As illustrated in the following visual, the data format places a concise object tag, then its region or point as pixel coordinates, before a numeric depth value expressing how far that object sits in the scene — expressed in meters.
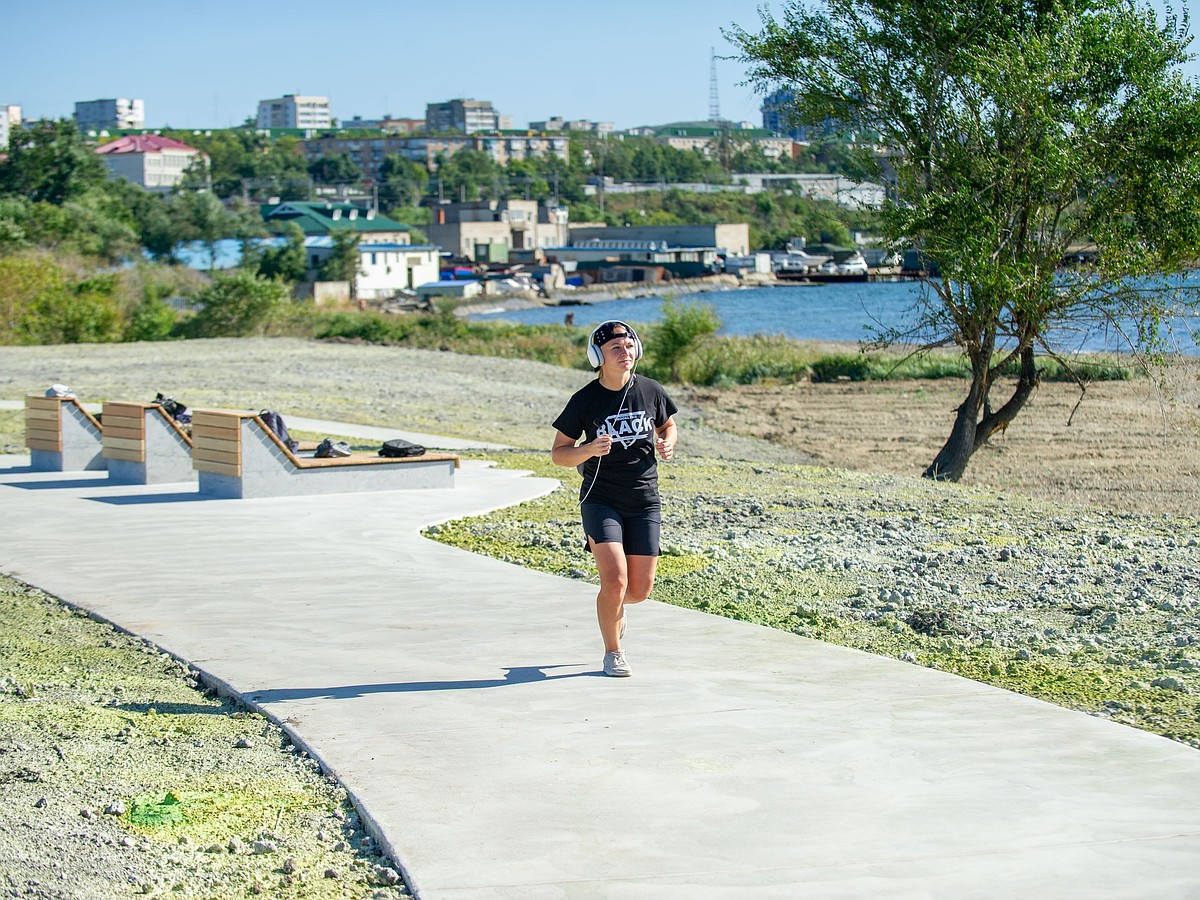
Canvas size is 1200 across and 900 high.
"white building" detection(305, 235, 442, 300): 107.25
